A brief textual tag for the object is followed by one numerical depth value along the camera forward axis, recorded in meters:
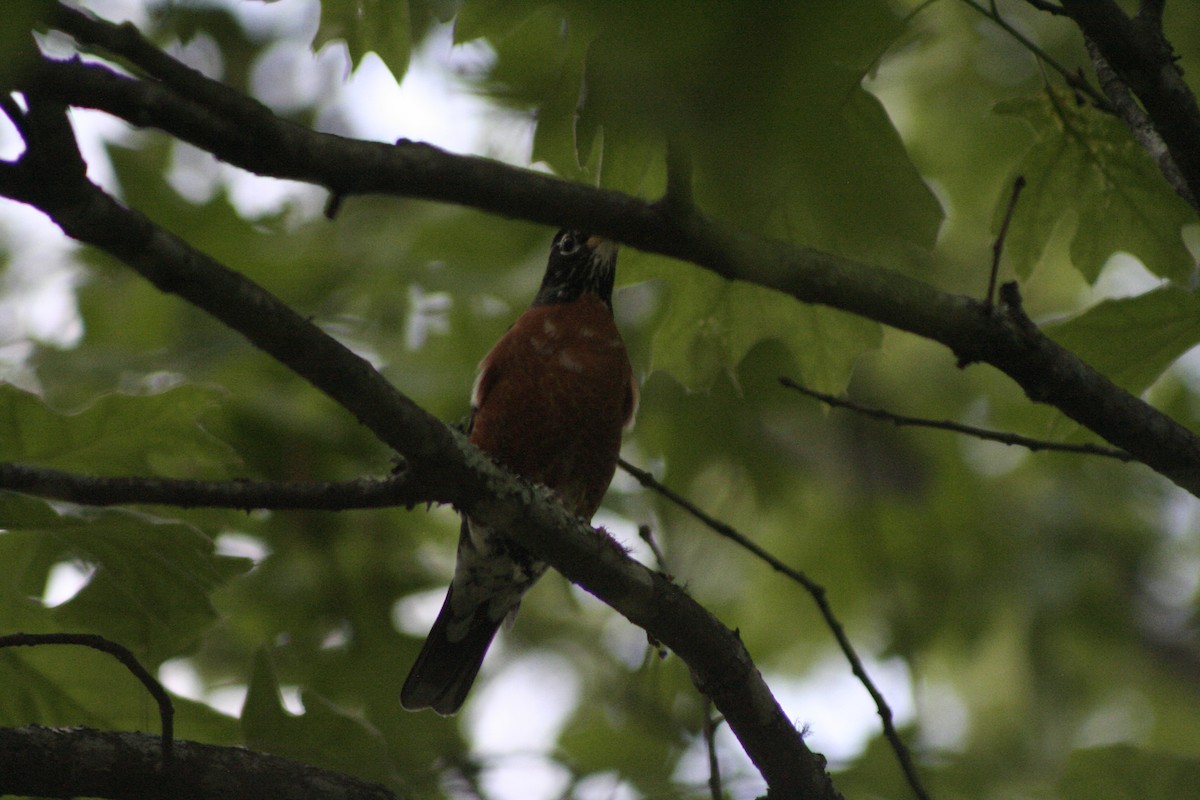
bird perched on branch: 8.35
